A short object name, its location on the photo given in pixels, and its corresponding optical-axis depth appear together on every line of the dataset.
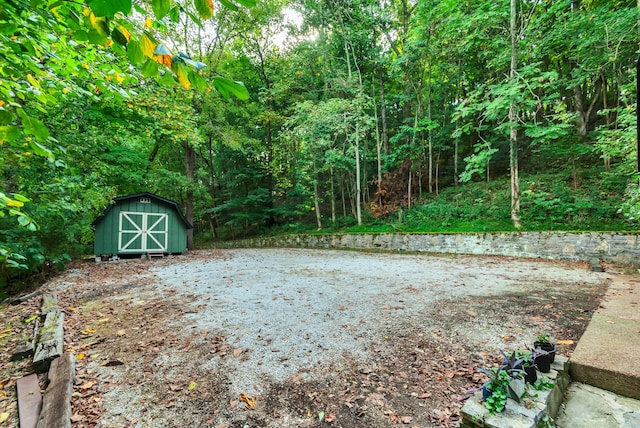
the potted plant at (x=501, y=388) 1.49
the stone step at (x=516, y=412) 1.42
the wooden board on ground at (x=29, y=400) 1.70
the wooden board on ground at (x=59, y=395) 1.64
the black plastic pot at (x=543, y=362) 1.86
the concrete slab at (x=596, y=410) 1.60
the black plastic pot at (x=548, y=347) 1.94
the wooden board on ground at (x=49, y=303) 3.42
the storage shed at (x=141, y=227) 8.85
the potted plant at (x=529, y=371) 1.70
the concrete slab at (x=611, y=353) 1.82
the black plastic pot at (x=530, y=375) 1.70
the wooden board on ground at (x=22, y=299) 4.15
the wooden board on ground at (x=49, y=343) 2.28
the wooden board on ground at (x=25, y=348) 2.48
